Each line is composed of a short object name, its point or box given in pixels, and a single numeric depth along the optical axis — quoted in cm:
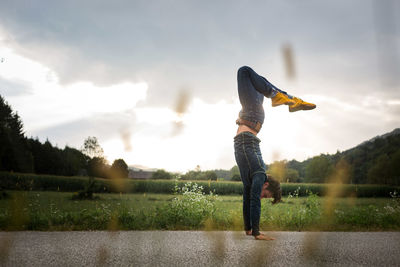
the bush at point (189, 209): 508
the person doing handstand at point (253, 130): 358
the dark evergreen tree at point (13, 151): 3381
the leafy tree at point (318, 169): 3653
